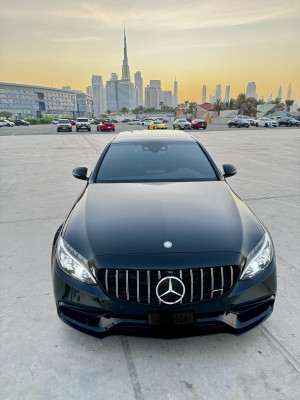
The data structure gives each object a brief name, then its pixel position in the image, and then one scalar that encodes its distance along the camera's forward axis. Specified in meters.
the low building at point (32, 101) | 159.25
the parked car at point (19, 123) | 71.12
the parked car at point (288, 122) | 44.25
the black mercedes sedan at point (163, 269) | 2.10
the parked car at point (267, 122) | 42.42
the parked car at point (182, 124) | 39.22
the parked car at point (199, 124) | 38.88
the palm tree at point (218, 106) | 83.91
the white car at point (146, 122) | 53.08
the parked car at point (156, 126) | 37.06
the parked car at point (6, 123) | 61.68
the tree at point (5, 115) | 130.90
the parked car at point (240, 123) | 41.62
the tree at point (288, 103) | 96.50
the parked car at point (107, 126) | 36.88
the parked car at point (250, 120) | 43.65
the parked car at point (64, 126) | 37.06
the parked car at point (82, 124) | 38.34
